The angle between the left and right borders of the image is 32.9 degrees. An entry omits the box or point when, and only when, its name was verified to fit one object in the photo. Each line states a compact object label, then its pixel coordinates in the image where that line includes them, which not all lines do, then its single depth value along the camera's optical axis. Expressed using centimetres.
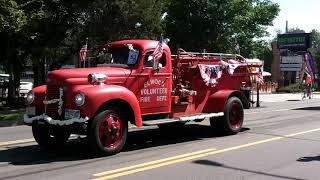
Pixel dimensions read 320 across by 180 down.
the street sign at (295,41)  5594
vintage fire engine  983
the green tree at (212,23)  4147
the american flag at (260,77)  1479
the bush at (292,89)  4662
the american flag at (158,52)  1119
